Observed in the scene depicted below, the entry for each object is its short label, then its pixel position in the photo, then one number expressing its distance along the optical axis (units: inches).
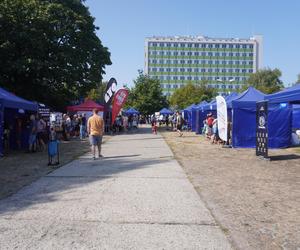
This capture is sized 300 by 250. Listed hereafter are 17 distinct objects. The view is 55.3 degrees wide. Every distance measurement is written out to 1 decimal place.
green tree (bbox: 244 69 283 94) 2167.8
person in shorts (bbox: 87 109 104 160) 379.1
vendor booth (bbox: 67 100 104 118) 835.5
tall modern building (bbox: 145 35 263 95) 3648.1
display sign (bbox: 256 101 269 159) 403.3
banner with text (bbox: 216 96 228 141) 527.9
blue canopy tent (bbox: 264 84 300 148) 547.4
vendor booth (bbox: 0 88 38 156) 499.3
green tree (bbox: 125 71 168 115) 1611.8
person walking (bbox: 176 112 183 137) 827.5
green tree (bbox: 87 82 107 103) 2160.6
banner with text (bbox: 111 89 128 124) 870.9
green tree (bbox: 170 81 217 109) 1964.2
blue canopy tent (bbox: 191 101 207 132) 961.6
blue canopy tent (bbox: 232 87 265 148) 541.9
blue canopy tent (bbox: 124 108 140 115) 1391.8
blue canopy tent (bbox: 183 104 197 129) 1075.2
